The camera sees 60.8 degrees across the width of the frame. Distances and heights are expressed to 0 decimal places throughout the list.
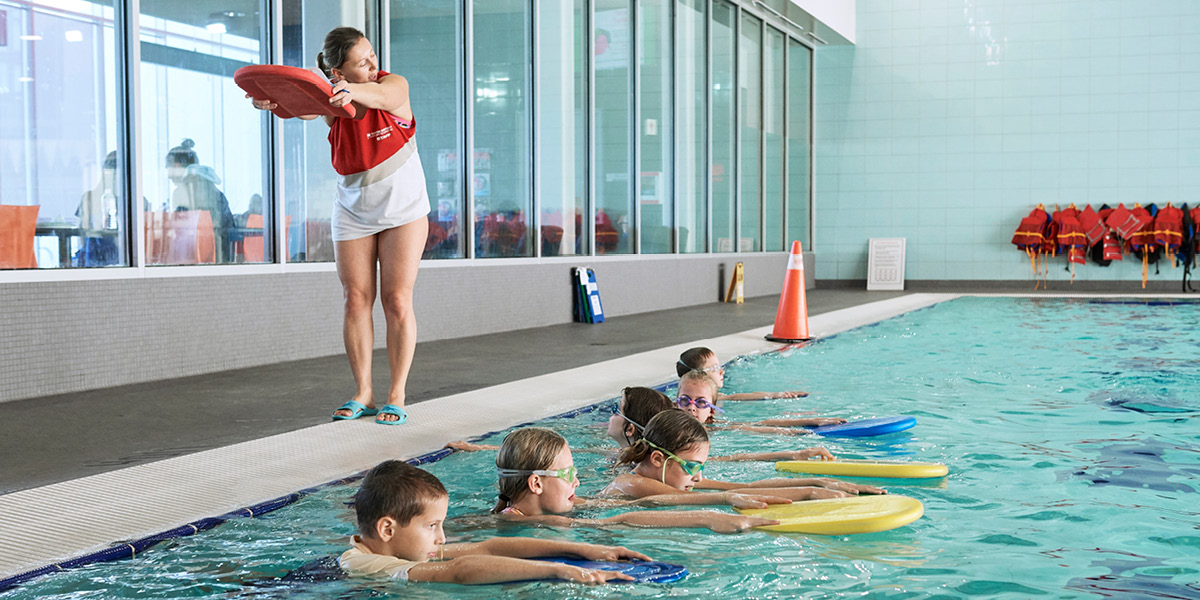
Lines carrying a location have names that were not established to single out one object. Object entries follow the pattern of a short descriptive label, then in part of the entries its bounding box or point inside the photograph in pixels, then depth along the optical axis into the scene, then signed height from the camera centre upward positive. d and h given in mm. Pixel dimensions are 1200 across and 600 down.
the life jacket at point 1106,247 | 16078 -78
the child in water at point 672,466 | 3234 -712
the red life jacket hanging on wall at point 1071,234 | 16250 +130
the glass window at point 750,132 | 15625 +1749
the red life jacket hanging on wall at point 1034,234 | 16547 +138
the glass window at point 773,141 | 16672 +1706
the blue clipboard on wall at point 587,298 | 10422 -552
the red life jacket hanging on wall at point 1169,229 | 15602 +196
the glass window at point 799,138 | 17781 +1838
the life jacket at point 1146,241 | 15789 +15
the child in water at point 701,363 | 4512 -530
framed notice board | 17438 -361
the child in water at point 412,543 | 2375 -708
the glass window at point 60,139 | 5336 +587
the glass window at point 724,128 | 14617 +1693
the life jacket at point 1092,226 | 16234 +257
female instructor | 4184 +141
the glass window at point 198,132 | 6207 +733
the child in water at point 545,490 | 2891 -703
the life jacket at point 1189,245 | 15562 -50
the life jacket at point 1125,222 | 15922 +312
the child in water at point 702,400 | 4098 -629
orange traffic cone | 8062 -570
